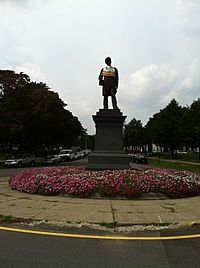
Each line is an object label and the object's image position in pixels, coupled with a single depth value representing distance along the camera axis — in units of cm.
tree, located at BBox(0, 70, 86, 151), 2025
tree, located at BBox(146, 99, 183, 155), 3318
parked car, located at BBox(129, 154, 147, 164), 2425
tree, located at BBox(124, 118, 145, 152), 5217
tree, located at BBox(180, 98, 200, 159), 2783
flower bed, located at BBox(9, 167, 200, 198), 608
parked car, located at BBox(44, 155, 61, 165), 2301
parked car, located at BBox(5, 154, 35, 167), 1953
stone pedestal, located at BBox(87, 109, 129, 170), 850
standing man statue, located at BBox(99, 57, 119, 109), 936
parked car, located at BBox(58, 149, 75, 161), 2983
